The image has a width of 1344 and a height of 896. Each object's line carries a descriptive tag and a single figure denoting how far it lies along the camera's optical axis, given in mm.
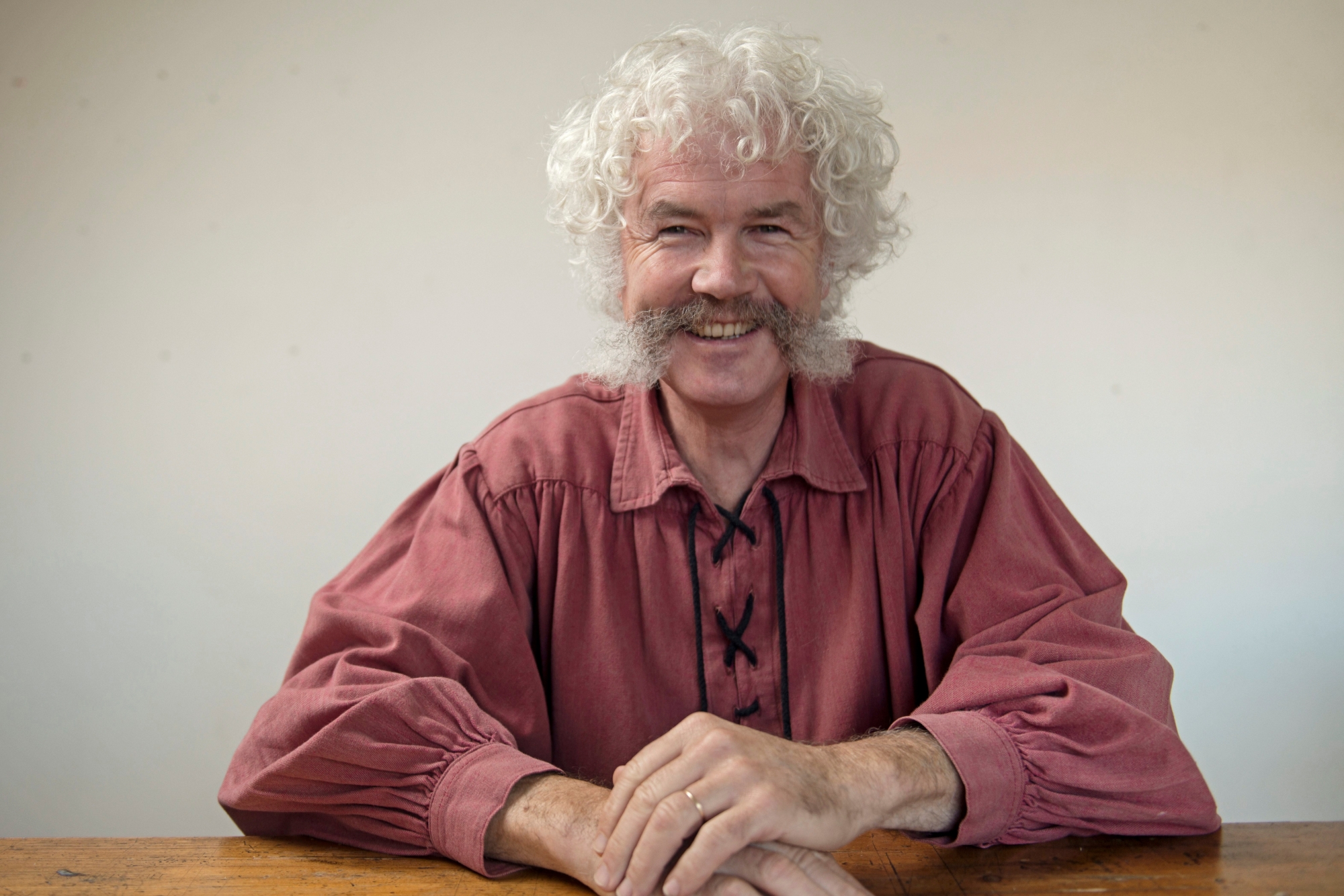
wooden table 1165
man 1387
